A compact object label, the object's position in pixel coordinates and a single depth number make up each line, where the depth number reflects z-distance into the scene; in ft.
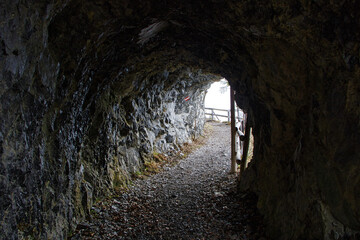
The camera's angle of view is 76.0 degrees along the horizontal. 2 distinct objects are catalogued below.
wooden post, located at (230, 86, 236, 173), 30.48
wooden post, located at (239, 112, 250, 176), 26.63
